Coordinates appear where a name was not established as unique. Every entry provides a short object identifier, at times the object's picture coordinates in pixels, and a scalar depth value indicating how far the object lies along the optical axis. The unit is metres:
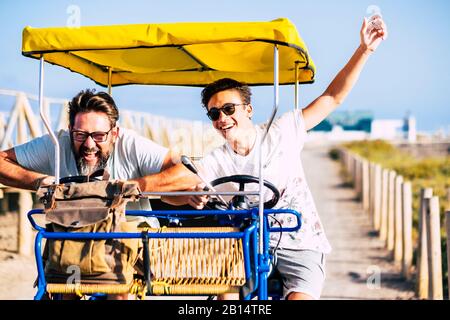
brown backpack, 4.54
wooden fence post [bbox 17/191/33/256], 13.88
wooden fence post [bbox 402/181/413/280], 12.53
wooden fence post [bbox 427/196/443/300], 9.92
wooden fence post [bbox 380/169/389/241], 16.41
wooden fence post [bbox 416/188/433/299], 10.63
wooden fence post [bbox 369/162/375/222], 19.82
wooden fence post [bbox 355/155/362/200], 26.36
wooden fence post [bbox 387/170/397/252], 14.74
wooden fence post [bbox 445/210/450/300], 7.59
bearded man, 5.17
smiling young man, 5.30
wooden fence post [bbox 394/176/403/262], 13.60
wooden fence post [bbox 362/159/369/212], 22.62
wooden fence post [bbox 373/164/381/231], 18.17
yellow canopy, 4.57
